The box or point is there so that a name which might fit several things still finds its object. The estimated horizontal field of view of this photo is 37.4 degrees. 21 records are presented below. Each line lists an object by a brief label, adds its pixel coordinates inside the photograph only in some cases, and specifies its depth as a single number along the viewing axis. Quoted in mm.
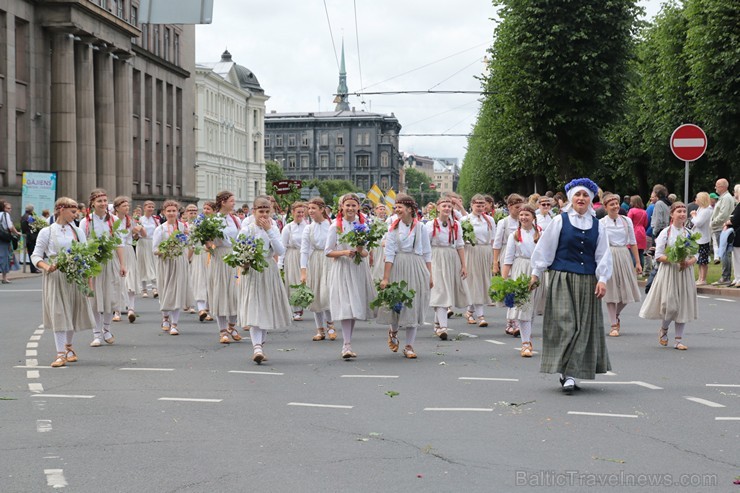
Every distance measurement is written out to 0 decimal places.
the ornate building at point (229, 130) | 100312
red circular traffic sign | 23781
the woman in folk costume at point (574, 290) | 10602
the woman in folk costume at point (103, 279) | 15102
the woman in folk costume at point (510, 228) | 16297
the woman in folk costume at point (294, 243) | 18344
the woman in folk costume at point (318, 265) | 15531
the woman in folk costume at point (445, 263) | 16188
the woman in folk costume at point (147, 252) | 23172
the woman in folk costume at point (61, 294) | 13078
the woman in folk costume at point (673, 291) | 14305
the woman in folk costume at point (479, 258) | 18516
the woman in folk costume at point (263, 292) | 13227
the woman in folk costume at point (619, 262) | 16297
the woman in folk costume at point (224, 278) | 15742
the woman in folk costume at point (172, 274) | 17203
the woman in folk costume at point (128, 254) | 17375
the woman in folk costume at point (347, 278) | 13672
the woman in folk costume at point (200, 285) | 18875
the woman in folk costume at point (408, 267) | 13555
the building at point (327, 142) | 188750
